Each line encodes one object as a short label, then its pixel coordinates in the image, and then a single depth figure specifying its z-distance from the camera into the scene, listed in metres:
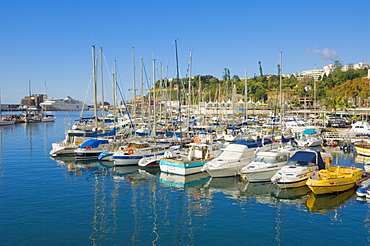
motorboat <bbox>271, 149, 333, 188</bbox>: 24.38
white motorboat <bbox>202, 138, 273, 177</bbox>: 28.31
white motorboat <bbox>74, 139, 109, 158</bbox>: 38.25
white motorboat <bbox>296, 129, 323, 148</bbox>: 44.65
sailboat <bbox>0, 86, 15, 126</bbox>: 95.88
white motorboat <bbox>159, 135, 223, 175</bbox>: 29.56
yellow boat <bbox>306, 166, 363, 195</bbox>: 22.70
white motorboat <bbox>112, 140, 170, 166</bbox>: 34.16
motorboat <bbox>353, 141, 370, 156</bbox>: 37.12
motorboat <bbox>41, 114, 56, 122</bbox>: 119.39
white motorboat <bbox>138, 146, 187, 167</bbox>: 32.68
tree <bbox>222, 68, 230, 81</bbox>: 195.86
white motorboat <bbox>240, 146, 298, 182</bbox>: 26.45
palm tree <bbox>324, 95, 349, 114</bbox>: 92.50
